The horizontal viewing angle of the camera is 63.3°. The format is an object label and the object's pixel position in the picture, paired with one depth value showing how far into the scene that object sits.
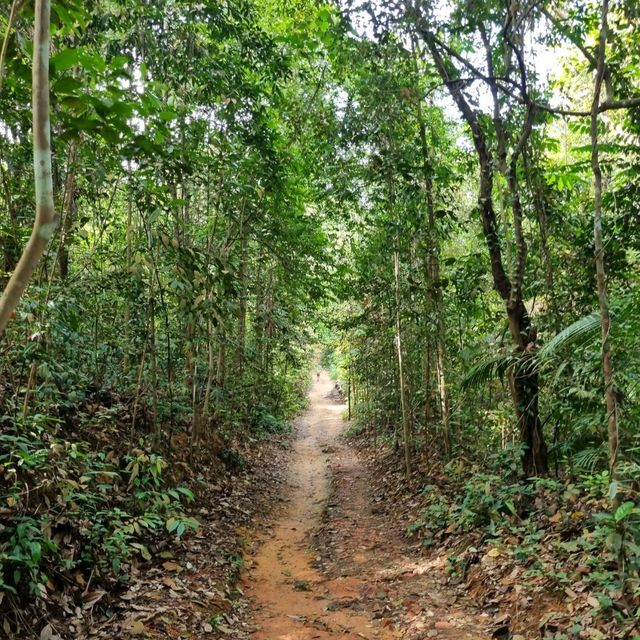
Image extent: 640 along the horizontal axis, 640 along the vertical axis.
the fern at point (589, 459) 5.52
